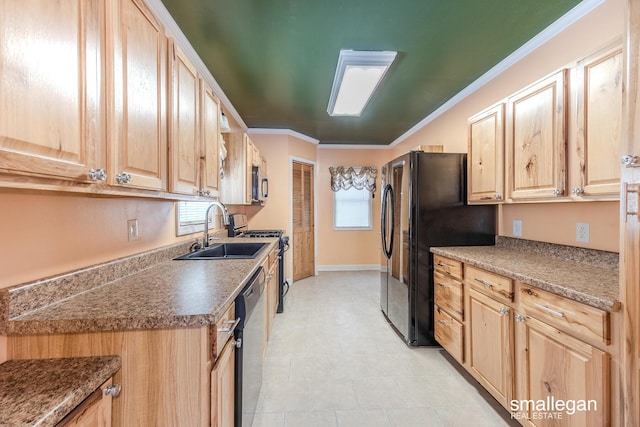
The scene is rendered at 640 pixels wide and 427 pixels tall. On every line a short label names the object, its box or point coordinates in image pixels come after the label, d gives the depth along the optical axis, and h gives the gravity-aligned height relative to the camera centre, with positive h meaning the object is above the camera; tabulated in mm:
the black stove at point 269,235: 3230 -299
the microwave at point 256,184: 3225 +360
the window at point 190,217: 2104 -40
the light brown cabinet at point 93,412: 653 -545
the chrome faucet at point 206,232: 2162 -169
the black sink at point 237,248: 2400 -343
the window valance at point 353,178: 5320 +699
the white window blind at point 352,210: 5426 +39
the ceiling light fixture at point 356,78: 2257 +1331
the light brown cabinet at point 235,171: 2904 +458
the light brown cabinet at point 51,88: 640 +353
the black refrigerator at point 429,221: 2383 -88
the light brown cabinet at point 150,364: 842 -510
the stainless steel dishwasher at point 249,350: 1230 -755
